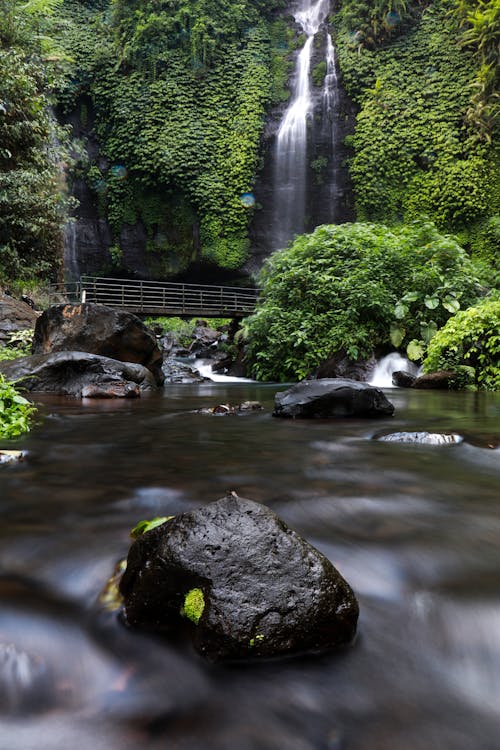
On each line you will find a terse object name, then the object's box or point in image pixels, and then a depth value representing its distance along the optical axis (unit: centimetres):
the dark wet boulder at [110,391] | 809
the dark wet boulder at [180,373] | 1363
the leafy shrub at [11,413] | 423
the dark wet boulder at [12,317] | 1403
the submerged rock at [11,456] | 324
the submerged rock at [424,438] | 403
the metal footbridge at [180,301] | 1733
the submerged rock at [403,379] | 1027
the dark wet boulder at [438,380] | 951
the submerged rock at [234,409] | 621
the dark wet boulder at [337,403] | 566
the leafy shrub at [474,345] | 904
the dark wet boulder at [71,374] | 845
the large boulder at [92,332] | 1053
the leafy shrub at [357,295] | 1180
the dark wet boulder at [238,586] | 133
